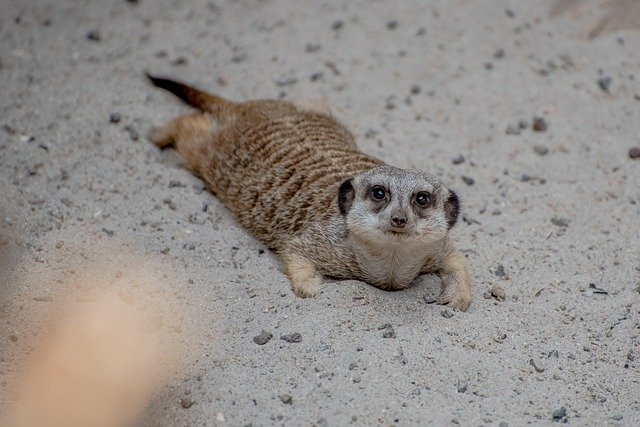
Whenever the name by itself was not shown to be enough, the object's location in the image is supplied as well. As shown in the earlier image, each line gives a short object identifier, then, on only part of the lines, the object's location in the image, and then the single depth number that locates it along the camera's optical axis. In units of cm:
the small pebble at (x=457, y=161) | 850
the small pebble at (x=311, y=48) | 992
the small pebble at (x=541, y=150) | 859
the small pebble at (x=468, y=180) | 826
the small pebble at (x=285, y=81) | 945
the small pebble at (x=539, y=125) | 886
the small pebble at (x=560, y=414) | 555
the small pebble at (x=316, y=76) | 954
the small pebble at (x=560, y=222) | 768
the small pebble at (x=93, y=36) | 1001
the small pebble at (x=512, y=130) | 887
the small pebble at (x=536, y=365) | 597
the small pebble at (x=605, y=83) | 932
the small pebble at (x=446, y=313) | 639
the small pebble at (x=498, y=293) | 673
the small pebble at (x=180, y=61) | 973
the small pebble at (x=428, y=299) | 664
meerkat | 631
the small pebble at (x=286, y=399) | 557
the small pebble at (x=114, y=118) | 862
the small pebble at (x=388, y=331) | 611
